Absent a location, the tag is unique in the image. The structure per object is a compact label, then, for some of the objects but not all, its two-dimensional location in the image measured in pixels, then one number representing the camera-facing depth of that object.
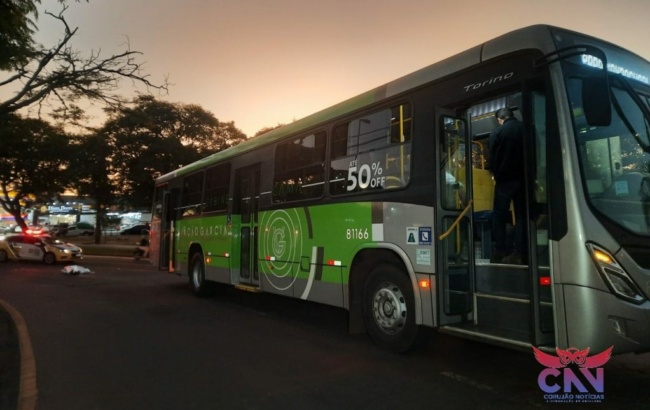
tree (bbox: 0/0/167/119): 8.04
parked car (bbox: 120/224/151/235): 57.37
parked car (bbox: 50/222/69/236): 55.37
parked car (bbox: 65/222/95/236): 60.72
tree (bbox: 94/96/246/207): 29.38
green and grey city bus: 3.84
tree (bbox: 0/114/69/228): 26.31
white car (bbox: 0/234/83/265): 21.53
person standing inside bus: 4.80
